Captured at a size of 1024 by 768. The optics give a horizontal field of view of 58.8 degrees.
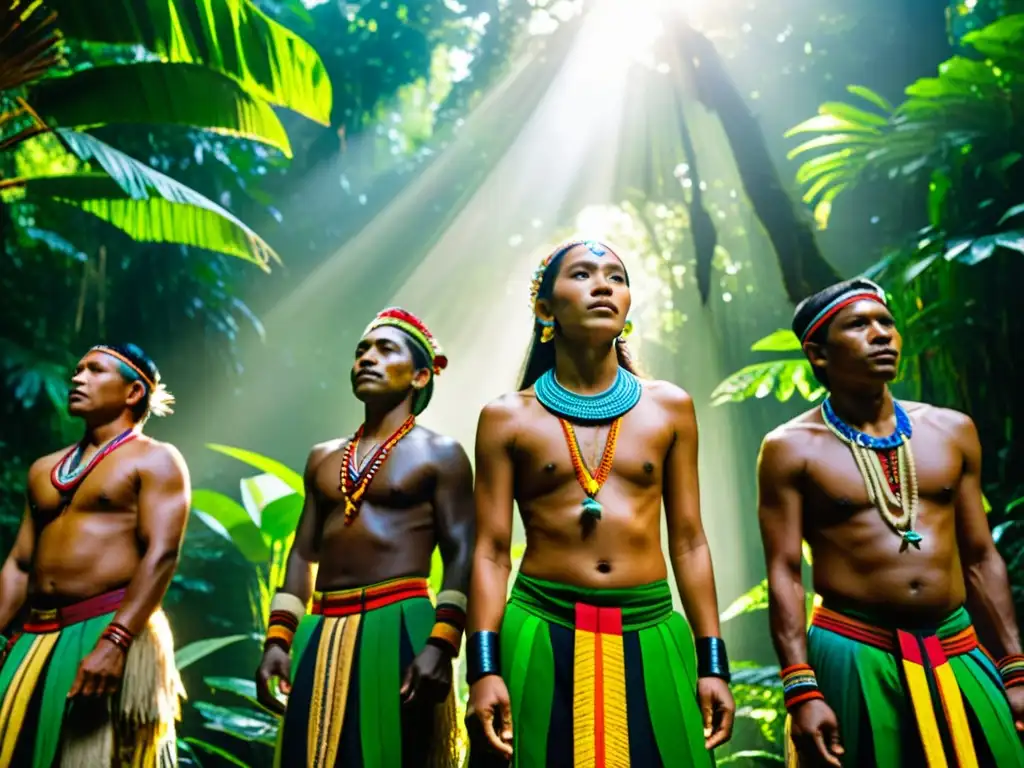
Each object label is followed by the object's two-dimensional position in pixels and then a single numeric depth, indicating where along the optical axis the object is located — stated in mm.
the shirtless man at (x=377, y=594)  2787
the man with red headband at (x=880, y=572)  2471
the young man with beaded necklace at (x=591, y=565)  2309
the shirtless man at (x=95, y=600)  3234
